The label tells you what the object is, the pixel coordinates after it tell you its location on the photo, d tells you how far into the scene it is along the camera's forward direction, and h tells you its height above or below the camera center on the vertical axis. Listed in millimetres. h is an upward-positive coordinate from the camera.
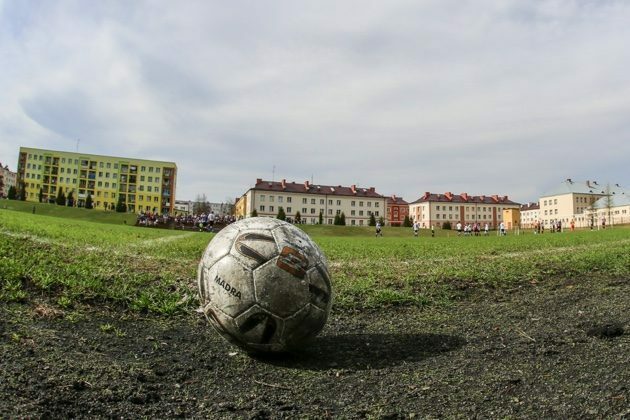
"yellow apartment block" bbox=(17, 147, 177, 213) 131125 +14629
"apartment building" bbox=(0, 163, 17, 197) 159475 +17870
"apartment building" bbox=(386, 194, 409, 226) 156250 +8829
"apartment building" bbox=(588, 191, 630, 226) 122312 +9398
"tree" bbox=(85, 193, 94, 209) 103050 +5662
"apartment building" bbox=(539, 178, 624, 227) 134750 +12208
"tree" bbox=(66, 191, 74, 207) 104375 +6034
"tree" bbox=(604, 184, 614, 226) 111325 +11111
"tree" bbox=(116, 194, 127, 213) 99162 +4548
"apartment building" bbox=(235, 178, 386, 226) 129500 +9640
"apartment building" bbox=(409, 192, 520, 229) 154500 +9848
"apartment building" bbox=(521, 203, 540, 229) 167625 +10178
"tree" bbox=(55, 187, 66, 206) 100000 +5934
